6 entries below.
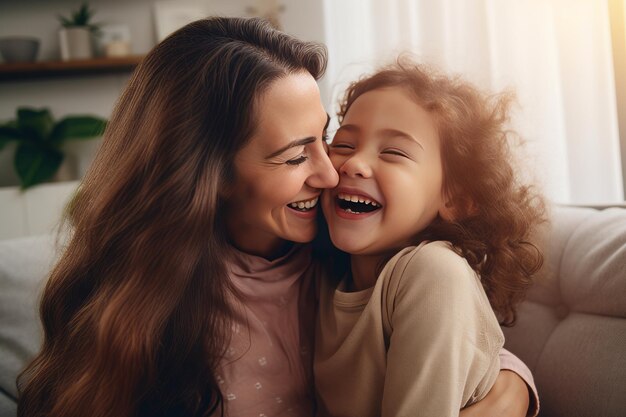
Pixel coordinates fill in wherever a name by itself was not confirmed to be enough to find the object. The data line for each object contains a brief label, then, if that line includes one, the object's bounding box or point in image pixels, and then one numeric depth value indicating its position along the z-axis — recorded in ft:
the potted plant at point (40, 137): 10.32
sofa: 3.49
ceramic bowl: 10.58
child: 2.88
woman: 3.39
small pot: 10.78
